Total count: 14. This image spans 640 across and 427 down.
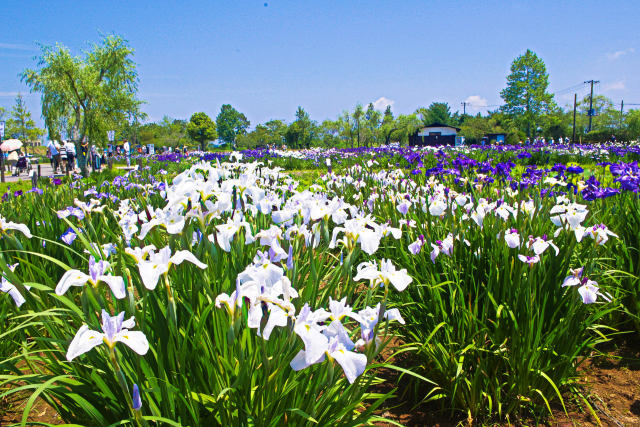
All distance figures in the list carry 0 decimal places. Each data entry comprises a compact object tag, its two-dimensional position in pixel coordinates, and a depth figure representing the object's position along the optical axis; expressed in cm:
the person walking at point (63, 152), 2211
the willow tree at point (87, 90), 1644
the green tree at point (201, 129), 8575
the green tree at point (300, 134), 6556
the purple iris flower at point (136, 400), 108
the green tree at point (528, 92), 6066
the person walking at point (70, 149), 2159
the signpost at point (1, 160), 1354
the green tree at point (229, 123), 11369
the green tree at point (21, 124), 4656
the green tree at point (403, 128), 6438
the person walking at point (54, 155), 2125
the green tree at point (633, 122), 4886
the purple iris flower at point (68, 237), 237
